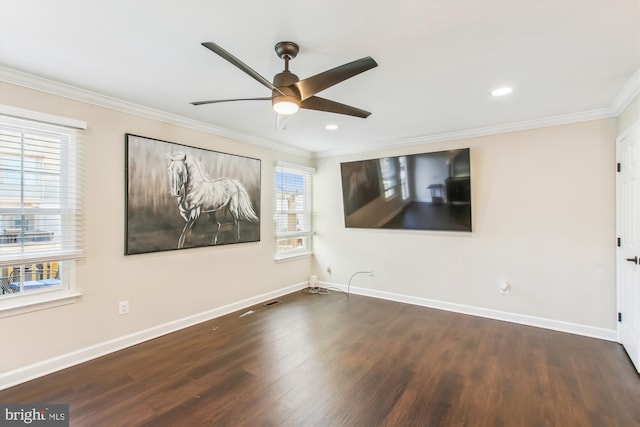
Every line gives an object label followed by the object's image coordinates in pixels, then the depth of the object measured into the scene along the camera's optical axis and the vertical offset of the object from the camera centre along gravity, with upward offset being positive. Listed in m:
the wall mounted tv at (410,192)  3.88 +0.31
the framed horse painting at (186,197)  3.02 +0.21
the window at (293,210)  4.75 +0.07
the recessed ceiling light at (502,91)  2.60 +1.09
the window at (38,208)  2.31 +0.06
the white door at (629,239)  2.50 -0.25
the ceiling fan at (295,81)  1.77 +0.83
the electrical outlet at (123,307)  2.91 -0.92
